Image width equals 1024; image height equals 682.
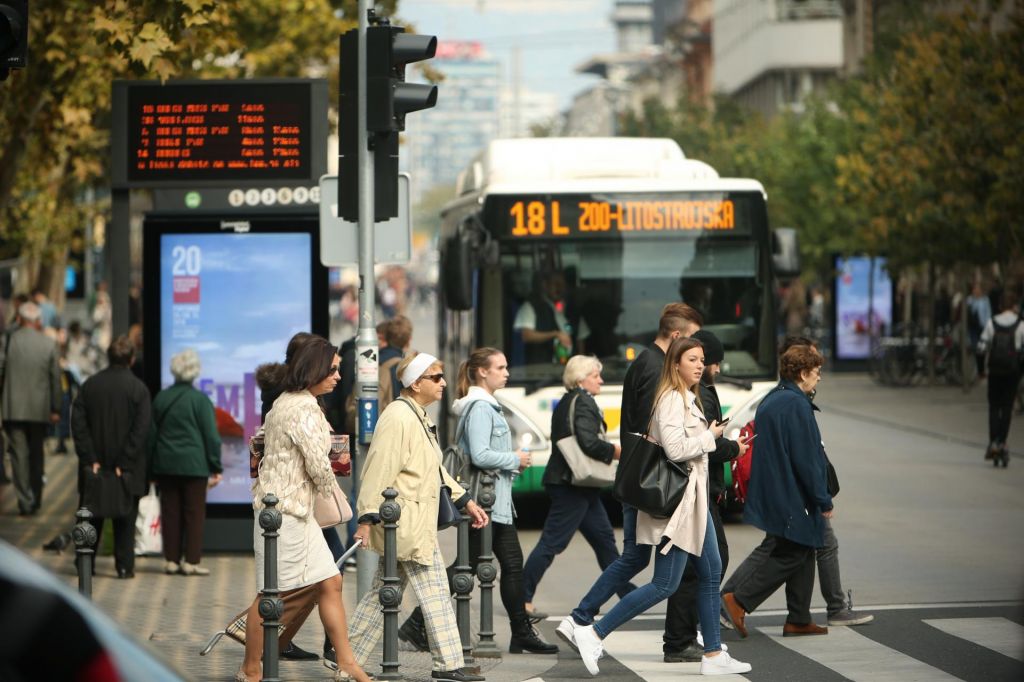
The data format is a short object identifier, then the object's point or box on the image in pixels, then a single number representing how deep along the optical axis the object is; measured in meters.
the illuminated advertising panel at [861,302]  73.00
